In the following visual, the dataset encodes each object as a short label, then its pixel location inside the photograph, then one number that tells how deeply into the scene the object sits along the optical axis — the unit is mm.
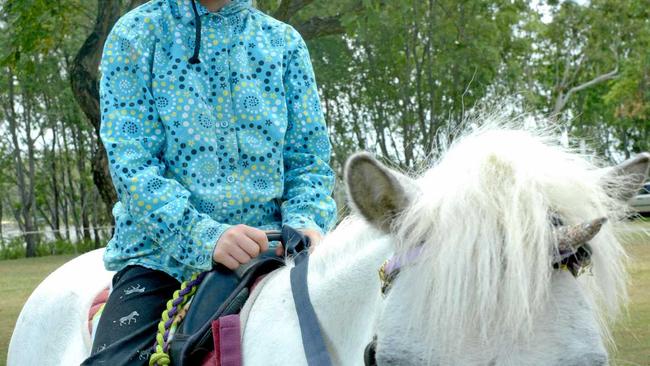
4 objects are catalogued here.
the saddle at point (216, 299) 2221
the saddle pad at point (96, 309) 2761
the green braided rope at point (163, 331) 2283
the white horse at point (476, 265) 1597
